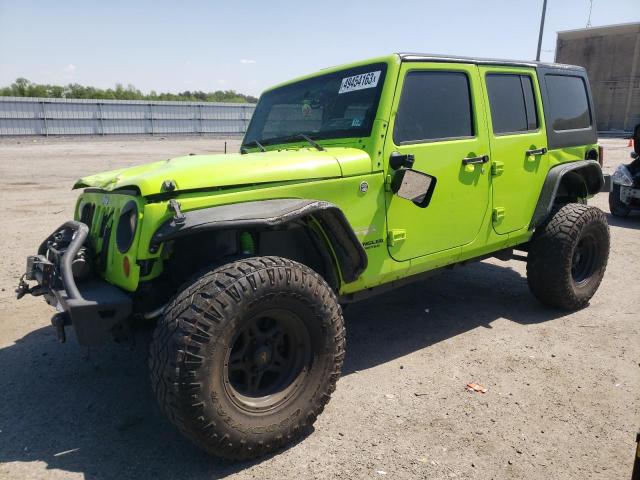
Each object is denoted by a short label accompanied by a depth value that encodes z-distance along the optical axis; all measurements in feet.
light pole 64.08
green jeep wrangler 7.61
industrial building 134.31
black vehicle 27.84
